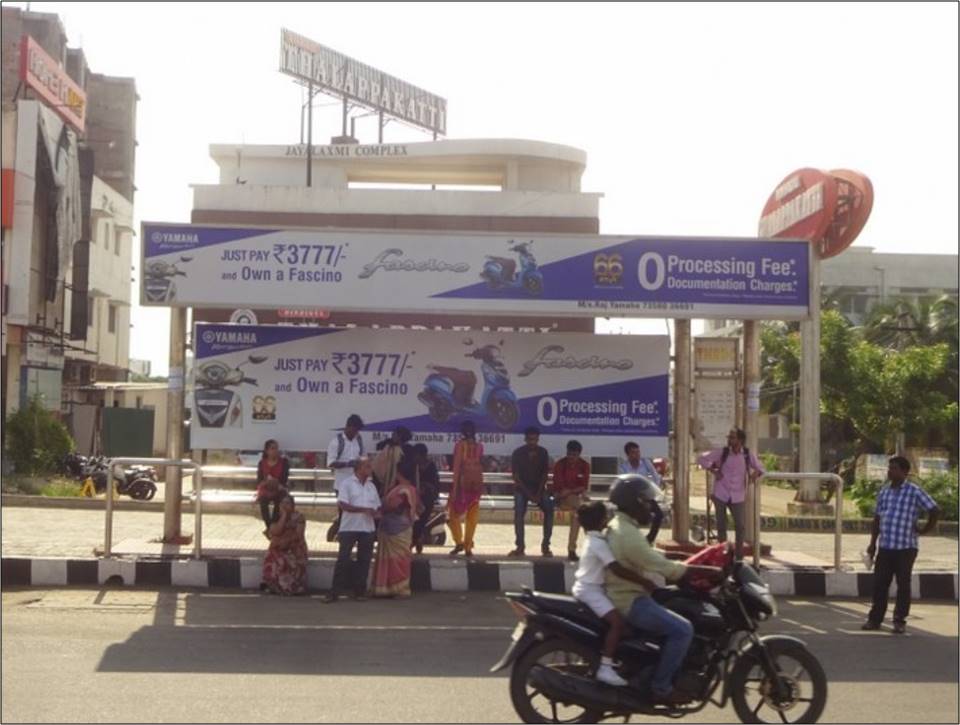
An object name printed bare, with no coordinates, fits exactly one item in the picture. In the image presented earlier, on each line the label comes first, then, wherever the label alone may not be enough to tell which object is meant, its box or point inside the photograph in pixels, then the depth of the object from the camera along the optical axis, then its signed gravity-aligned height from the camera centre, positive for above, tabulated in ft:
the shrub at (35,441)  82.12 -1.78
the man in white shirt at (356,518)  38.34 -3.09
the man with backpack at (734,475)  44.68 -1.74
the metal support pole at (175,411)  45.50 +0.28
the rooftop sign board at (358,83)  158.81 +47.83
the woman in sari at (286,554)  39.47 -4.46
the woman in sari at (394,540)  39.65 -3.90
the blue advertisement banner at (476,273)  44.11 +5.65
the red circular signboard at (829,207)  46.98 +8.93
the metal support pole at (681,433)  48.48 -0.19
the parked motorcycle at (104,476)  76.74 -3.92
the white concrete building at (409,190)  143.64 +28.53
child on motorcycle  22.47 -2.90
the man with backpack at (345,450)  45.32 -1.11
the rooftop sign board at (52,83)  96.58 +28.44
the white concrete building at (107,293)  132.36 +14.61
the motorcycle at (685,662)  22.53 -4.49
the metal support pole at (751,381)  47.47 +1.94
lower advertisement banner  47.70 +1.48
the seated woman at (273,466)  42.39 -1.66
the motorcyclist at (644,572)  22.35 -2.81
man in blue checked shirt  34.37 -2.89
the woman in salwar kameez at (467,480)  45.27 -2.13
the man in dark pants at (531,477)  45.34 -1.96
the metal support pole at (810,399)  72.33 +1.94
